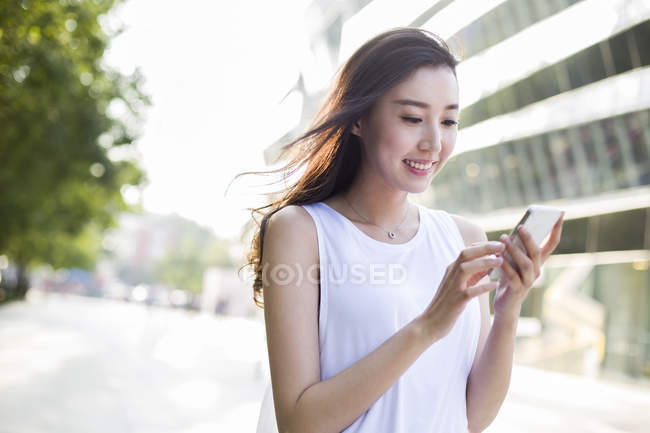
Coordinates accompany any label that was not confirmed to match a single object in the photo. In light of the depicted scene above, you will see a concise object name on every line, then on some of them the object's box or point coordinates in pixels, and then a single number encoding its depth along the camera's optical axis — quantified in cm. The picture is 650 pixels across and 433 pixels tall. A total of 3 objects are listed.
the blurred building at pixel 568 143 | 1636
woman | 157
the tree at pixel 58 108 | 1163
